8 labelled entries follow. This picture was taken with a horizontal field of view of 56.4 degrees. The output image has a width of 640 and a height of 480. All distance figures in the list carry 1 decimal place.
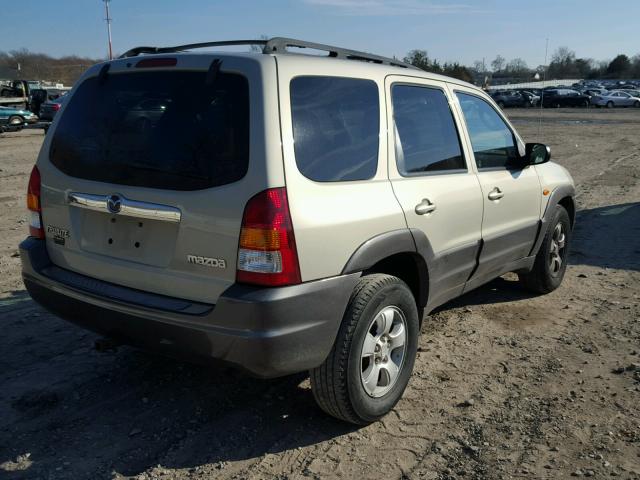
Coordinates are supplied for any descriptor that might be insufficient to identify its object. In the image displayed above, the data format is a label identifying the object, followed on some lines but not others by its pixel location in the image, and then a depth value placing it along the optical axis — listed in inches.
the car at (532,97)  2001.7
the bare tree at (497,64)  4938.5
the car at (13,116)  1053.8
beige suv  106.3
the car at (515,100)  2028.8
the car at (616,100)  1918.1
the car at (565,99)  1985.7
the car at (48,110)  1063.6
